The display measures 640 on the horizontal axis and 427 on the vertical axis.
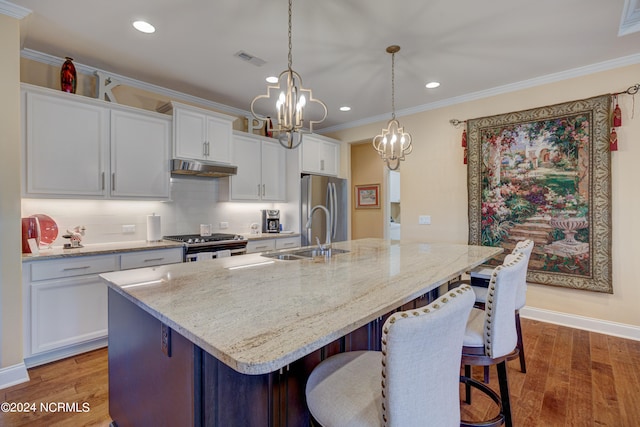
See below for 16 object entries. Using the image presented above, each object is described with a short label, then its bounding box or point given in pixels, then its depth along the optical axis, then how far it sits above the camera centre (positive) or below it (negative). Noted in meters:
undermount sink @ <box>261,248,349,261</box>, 2.34 -0.32
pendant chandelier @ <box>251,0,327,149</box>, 1.92 +0.68
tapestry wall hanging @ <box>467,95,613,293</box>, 3.06 +0.27
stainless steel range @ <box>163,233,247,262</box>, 3.18 -0.35
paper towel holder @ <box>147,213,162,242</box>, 3.29 -0.16
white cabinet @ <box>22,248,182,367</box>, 2.35 -0.75
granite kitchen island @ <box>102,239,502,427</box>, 0.89 -0.34
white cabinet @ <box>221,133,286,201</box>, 4.05 +0.61
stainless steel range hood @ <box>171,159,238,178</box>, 3.32 +0.51
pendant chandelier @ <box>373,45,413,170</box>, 3.04 +0.72
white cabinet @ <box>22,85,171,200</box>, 2.53 +0.61
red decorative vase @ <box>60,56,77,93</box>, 2.77 +1.25
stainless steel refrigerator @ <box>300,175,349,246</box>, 4.52 +0.14
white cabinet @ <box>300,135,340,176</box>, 4.65 +0.92
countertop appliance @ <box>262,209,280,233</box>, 4.57 -0.12
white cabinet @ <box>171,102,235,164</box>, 3.37 +0.93
